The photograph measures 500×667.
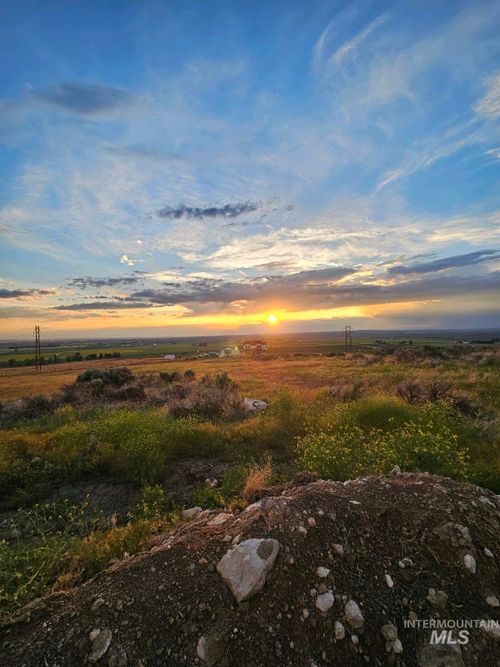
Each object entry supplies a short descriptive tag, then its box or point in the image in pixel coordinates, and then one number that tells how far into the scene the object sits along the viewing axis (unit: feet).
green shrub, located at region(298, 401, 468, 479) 19.60
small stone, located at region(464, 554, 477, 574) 10.10
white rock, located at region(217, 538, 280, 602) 9.41
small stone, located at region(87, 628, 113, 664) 8.21
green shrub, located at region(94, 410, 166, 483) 25.05
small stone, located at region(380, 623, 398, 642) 8.46
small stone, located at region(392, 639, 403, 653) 8.27
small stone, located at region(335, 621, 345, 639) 8.46
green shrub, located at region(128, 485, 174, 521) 18.15
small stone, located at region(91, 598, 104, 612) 9.41
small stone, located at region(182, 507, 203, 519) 17.10
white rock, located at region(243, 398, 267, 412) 45.55
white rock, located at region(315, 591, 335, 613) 9.01
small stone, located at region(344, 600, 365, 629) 8.70
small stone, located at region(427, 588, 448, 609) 9.19
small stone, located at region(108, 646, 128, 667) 8.12
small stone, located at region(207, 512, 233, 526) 13.53
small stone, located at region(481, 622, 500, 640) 8.53
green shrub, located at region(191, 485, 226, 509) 19.40
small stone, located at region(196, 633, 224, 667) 8.14
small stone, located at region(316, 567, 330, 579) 9.77
